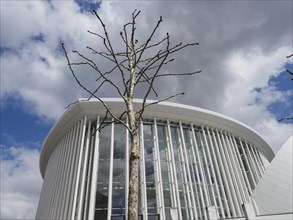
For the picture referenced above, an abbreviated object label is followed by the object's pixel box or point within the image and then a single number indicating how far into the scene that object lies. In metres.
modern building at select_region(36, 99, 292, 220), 20.33
